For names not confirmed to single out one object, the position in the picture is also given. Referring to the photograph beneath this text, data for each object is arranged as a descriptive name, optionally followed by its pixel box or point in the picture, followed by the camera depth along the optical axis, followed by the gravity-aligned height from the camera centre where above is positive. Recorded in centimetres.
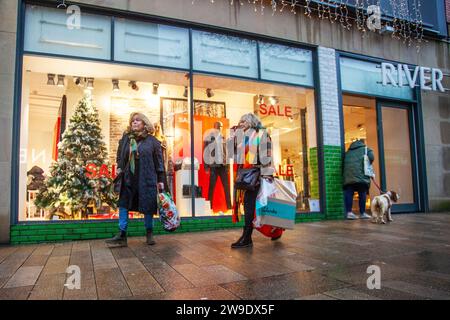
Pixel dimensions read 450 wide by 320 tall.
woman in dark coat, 521 +30
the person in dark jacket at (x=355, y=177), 814 +27
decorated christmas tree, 661 +45
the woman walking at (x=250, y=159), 492 +44
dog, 751 -37
